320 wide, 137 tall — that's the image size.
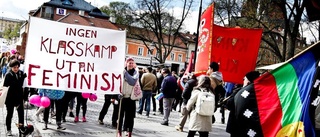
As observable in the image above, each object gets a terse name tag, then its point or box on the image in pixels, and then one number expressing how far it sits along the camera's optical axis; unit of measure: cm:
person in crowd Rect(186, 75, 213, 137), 666
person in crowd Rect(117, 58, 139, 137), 775
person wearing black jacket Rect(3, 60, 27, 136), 743
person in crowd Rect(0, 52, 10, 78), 1963
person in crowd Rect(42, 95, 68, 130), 844
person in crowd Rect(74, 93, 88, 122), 986
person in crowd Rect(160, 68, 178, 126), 1099
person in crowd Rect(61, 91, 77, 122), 878
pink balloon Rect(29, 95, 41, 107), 762
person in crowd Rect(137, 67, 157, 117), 1273
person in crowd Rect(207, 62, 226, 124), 756
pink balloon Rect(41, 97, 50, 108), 752
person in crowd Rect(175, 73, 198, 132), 882
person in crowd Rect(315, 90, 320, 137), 590
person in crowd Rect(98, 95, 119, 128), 903
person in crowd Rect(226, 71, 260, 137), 500
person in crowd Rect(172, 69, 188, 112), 1346
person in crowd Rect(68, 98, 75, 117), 1075
